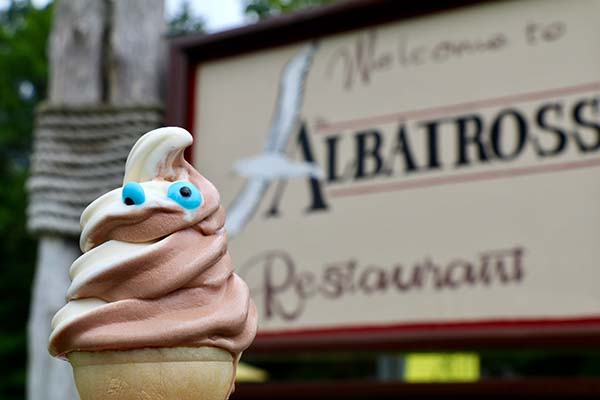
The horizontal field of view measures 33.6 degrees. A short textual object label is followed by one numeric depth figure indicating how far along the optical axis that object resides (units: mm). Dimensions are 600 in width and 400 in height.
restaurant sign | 3680
